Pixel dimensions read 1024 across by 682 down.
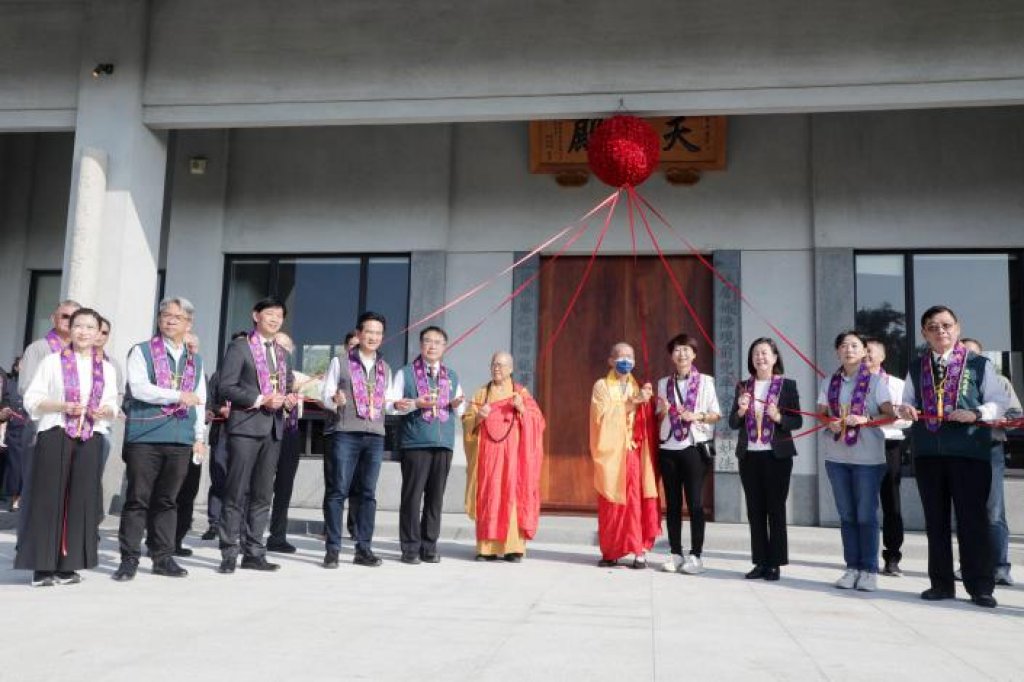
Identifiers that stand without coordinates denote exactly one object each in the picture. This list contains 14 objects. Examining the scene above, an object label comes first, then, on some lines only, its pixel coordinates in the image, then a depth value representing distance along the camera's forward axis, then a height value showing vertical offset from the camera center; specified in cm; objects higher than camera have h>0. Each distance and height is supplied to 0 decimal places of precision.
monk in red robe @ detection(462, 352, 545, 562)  547 -24
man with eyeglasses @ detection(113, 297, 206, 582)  438 -8
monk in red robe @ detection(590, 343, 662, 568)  527 -23
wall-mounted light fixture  827 +252
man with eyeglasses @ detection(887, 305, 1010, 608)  427 -3
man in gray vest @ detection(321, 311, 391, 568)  508 -3
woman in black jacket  489 -8
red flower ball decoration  598 +202
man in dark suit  466 -4
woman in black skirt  419 -22
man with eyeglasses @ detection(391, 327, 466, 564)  530 -9
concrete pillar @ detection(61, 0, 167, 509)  676 +191
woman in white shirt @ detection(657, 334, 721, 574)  515 -4
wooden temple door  759 +86
